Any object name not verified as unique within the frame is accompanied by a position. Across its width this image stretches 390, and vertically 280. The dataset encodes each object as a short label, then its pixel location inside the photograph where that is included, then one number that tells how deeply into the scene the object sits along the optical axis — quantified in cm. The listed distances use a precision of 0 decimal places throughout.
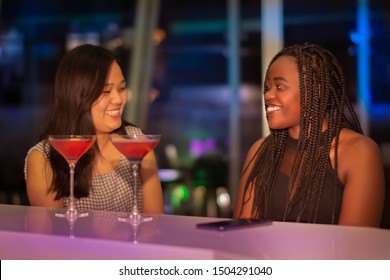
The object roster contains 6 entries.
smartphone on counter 189
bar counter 163
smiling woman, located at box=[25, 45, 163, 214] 286
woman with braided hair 253
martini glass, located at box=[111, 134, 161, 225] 226
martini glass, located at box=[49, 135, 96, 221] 232
